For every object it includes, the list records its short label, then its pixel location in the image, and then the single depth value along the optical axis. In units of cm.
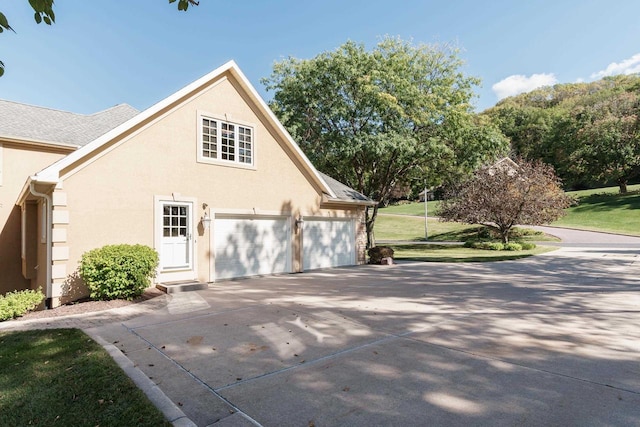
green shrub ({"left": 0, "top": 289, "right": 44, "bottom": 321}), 698
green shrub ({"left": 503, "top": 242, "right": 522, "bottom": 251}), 2275
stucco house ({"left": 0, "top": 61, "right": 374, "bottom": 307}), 881
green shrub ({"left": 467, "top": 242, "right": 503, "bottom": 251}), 2348
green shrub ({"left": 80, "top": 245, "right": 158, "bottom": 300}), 808
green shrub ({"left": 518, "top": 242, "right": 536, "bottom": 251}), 2288
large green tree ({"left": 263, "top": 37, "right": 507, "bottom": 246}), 1766
